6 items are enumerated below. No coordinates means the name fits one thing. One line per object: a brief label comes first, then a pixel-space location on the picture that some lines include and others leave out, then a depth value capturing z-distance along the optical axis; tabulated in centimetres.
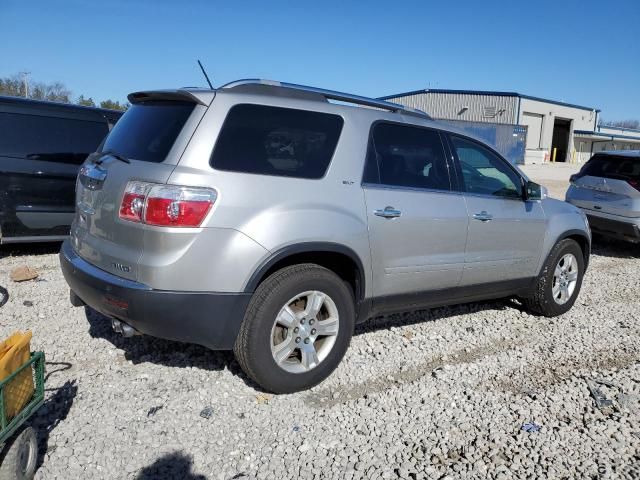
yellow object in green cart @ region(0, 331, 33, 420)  246
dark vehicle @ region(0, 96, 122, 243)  627
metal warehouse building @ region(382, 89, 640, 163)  3909
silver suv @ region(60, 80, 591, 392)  309
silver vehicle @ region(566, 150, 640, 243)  828
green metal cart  241
